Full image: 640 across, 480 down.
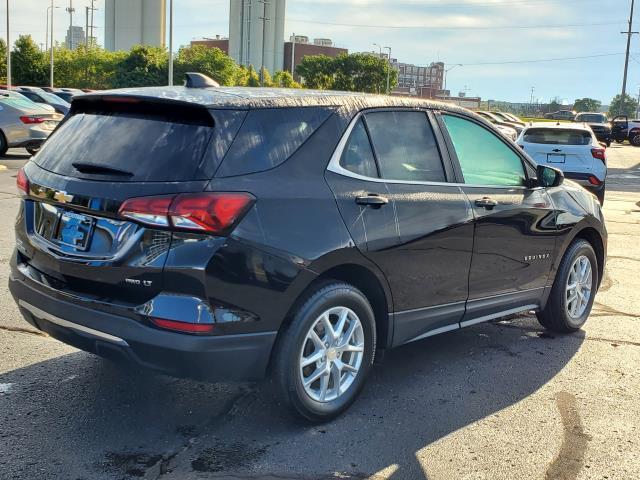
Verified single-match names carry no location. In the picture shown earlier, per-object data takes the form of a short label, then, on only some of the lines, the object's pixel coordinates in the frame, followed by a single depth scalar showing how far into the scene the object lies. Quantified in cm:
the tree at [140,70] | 6438
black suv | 322
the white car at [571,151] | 1302
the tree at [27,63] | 6438
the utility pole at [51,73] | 6048
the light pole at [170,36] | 4088
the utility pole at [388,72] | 9684
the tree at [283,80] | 8104
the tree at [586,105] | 14450
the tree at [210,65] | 6919
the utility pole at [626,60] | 6636
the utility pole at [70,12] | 10744
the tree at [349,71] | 10231
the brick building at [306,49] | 14438
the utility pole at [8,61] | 4894
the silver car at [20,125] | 1742
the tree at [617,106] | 12200
